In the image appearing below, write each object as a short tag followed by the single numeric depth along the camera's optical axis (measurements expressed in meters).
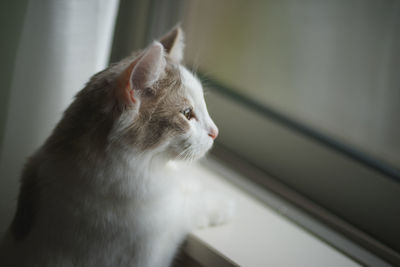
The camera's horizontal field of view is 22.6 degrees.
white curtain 0.99
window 0.99
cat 0.91
